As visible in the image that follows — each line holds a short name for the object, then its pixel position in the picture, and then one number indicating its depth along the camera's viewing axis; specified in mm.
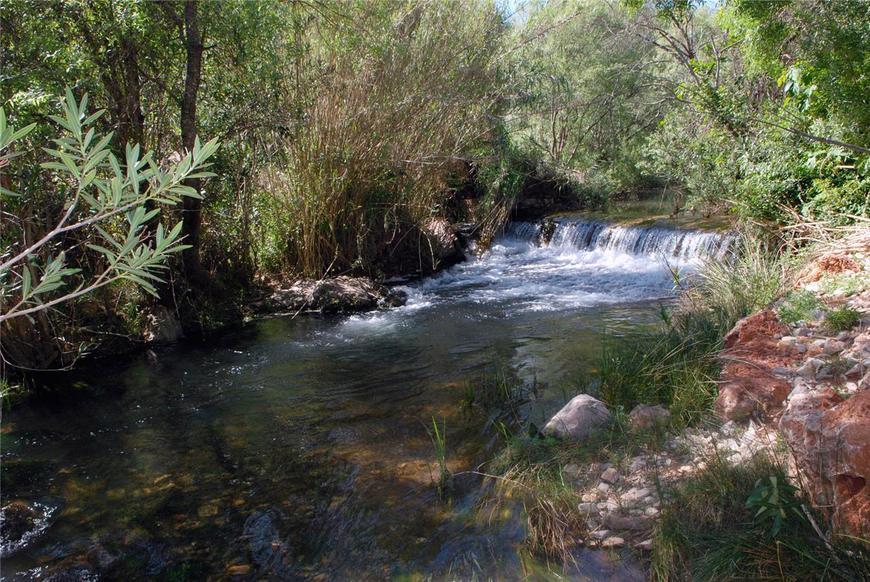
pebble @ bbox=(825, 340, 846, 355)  3840
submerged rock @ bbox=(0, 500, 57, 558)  3540
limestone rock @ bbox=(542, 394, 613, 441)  4004
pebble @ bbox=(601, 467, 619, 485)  3479
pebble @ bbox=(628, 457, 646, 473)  3516
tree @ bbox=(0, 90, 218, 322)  1566
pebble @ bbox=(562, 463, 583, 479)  3627
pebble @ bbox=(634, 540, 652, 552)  2982
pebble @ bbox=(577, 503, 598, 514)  3281
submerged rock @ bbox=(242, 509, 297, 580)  3264
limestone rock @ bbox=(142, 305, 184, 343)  7340
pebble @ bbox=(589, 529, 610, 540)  3143
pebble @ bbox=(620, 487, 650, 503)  3277
